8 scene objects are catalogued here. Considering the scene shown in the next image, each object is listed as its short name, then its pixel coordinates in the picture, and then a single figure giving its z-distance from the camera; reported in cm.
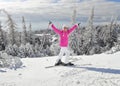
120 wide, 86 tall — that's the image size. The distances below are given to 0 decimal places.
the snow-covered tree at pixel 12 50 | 2866
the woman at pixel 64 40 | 1013
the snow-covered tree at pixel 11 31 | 4869
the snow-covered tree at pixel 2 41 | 4469
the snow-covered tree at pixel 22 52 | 2842
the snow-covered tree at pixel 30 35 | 5772
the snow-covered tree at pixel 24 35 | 5497
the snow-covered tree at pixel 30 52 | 2947
